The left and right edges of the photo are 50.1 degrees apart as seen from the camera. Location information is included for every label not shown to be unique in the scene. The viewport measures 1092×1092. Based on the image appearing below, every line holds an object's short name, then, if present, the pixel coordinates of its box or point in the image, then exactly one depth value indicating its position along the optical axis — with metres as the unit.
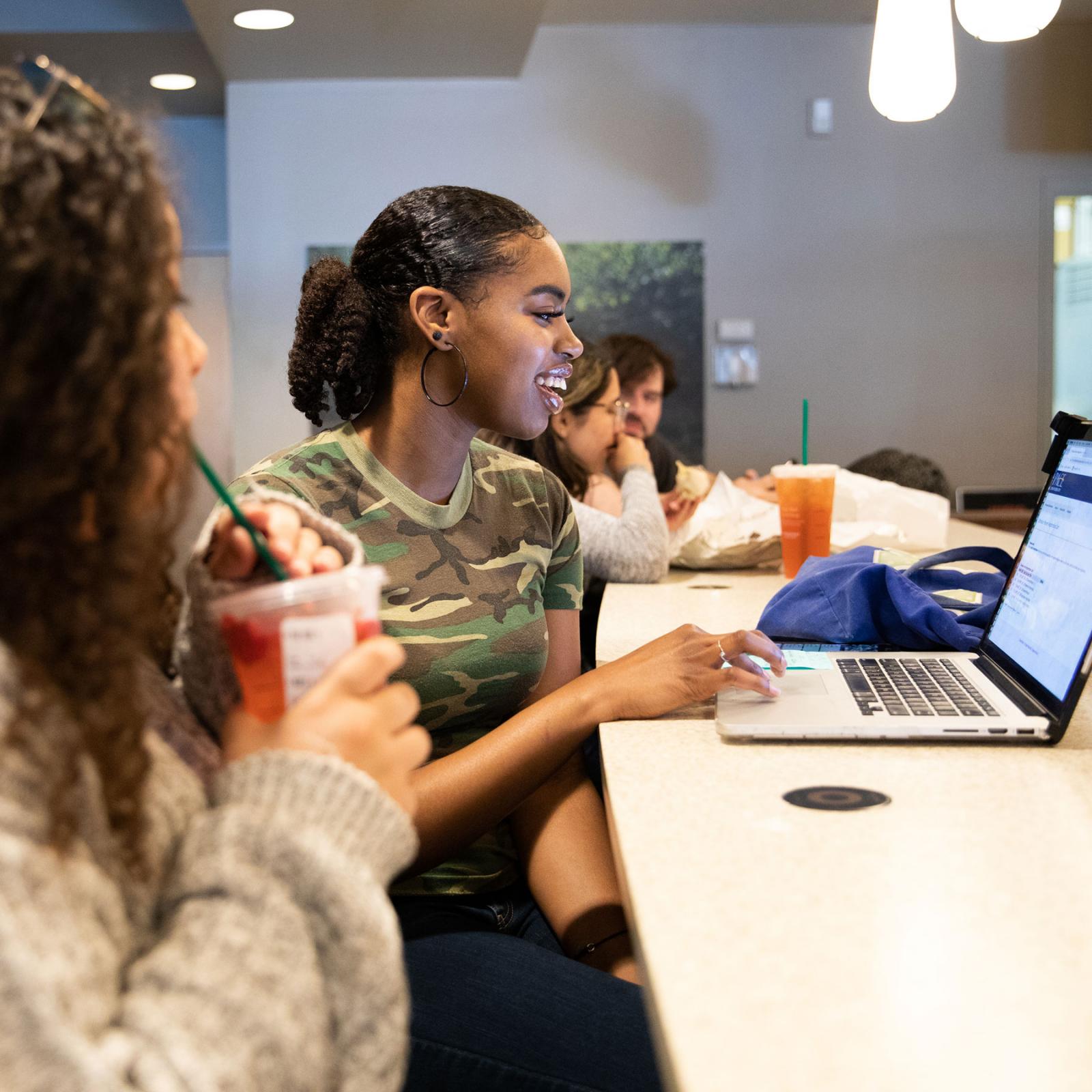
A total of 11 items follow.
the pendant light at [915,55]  2.34
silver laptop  1.06
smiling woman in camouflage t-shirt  1.00
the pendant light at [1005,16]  2.15
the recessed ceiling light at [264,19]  3.89
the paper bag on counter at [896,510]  2.48
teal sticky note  1.32
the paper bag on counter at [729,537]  2.38
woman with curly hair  0.54
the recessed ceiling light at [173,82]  4.80
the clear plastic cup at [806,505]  2.02
